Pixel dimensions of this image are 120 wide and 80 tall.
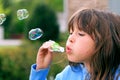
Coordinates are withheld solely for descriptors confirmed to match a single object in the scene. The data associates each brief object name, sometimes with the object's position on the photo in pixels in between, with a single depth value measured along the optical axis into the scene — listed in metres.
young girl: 1.35
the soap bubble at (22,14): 2.36
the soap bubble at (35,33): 2.06
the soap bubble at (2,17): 2.33
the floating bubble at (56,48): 1.43
